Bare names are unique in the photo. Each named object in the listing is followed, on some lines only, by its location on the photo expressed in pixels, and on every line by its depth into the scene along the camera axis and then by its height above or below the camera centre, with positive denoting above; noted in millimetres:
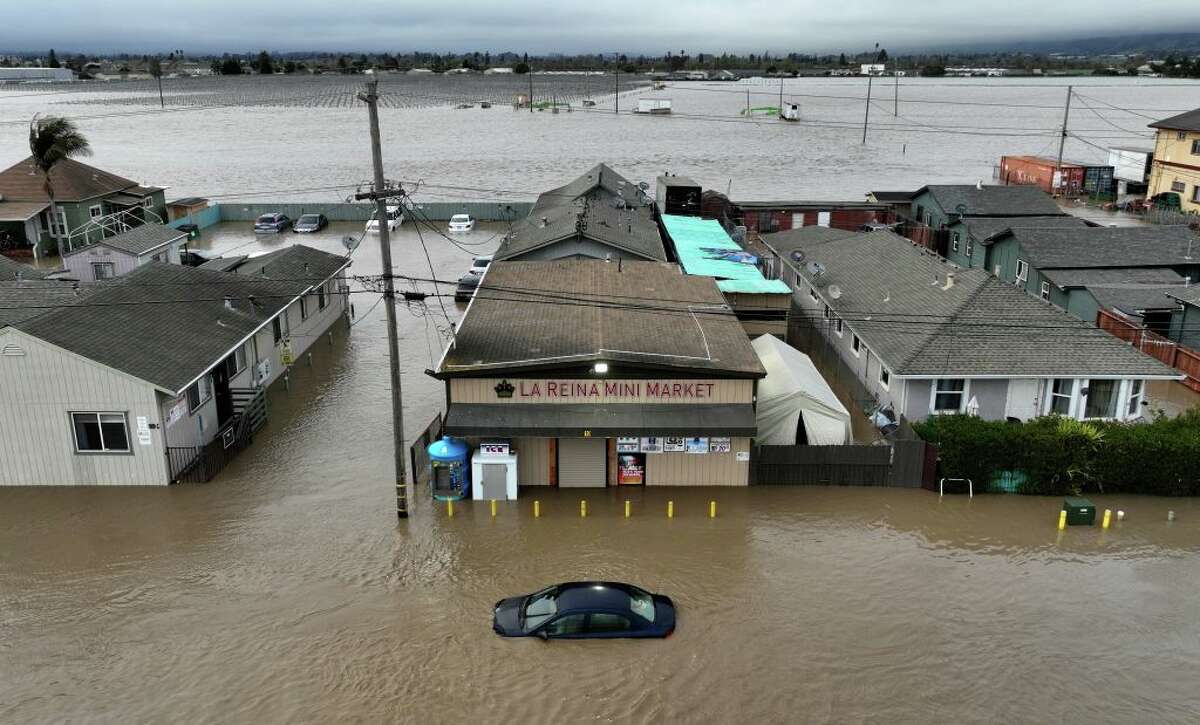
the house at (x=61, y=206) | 46594 -5659
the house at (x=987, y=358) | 23062 -6559
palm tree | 44344 -2114
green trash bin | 19609 -8802
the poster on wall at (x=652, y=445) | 20812 -7887
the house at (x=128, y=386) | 19922 -6605
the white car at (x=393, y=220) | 56156 -7430
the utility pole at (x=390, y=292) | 17422 -3722
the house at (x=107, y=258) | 36844 -6524
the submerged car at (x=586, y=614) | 15094 -8720
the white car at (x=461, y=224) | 55962 -7498
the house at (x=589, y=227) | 33875 -5163
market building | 20172 -6879
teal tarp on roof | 30484 -5965
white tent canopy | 22609 -7804
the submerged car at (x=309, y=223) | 56562 -7664
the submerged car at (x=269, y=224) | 56388 -7712
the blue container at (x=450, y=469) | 20300 -8360
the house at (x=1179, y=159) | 58406 -3234
